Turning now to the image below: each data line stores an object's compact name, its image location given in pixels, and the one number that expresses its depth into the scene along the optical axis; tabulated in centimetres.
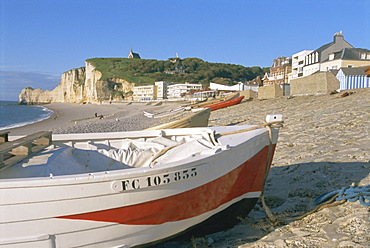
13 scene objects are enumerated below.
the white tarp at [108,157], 363
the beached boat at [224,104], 2316
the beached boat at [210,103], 2449
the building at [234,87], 4982
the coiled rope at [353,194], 386
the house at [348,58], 4081
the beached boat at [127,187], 268
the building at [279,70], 6529
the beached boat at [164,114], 2603
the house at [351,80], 1902
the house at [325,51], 4562
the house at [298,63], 5350
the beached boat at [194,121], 970
